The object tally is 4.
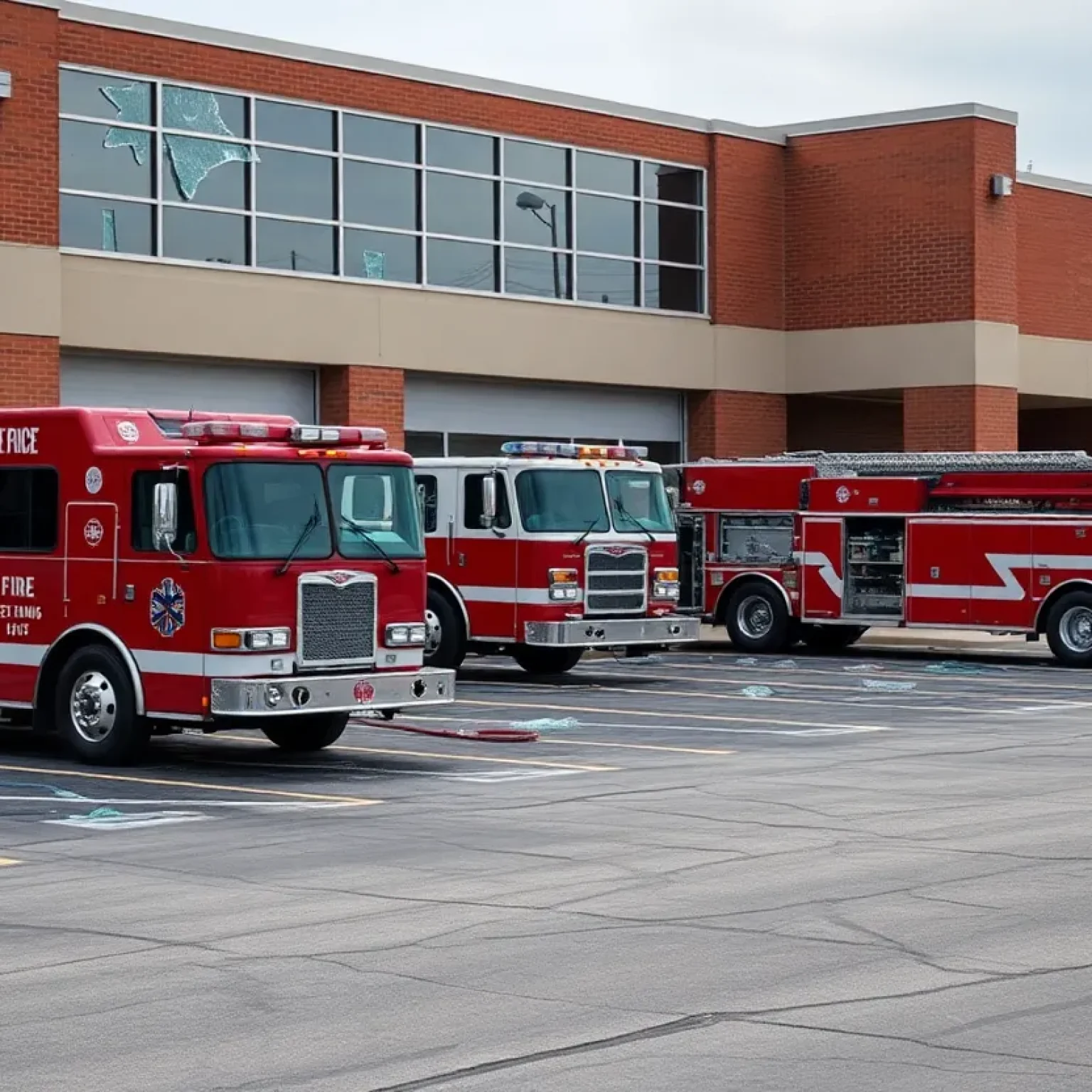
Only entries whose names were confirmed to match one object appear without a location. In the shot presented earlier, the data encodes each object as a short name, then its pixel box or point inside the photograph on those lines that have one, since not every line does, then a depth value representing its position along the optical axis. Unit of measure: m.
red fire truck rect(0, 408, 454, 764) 15.87
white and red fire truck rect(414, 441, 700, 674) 23.95
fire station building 28.92
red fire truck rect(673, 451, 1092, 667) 27.95
